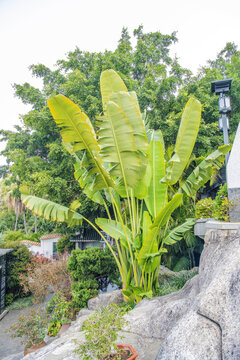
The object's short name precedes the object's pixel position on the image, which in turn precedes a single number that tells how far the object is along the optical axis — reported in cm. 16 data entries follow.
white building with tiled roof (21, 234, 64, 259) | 1698
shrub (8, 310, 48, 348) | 604
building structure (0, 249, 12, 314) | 1162
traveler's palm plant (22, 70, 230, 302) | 497
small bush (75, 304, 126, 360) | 288
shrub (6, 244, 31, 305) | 1268
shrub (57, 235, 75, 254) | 1541
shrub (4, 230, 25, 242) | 1794
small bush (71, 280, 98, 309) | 732
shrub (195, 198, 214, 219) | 623
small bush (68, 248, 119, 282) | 775
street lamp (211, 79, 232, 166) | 570
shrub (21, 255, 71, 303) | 805
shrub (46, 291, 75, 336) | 666
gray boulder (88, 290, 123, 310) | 692
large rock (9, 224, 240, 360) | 283
